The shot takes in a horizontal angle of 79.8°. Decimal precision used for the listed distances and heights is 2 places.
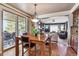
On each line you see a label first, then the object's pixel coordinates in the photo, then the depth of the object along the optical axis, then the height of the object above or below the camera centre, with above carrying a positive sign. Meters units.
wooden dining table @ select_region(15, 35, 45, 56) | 1.19 -0.31
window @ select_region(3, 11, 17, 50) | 1.60 +0.01
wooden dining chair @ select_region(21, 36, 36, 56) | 1.31 -0.40
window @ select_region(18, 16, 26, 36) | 2.02 +0.20
